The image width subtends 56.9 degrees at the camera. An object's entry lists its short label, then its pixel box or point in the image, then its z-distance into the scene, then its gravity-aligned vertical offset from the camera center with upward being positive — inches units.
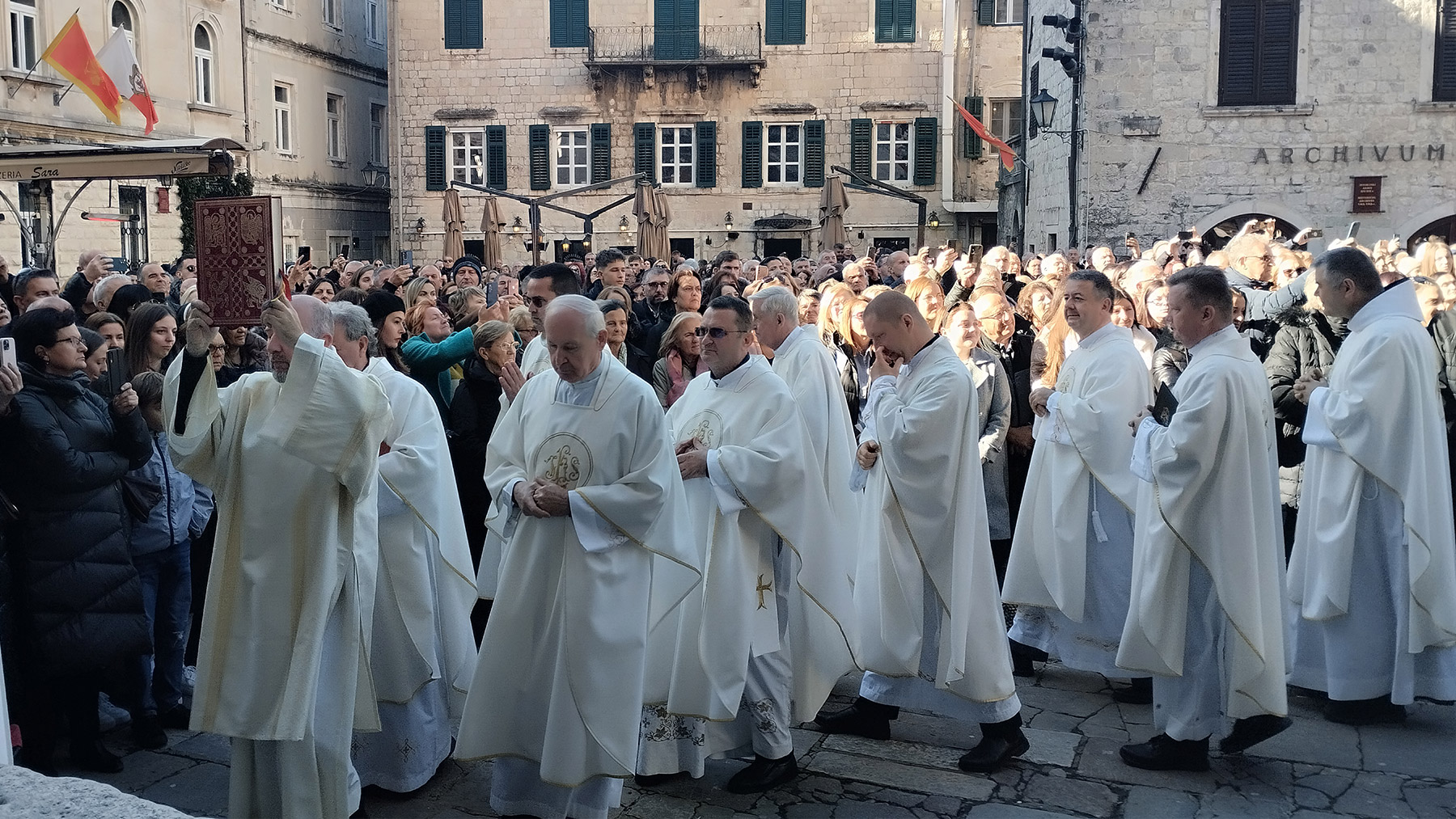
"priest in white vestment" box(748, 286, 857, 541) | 240.8 -24.8
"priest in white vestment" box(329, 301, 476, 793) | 203.9 -50.7
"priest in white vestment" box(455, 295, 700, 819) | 180.5 -46.0
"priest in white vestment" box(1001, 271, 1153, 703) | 249.9 -44.8
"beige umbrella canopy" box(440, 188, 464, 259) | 998.4 +18.8
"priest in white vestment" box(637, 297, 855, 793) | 201.0 -50.9
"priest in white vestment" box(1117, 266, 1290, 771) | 206.2 -47.0
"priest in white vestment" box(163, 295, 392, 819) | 173.3 -40.3
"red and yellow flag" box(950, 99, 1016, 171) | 941.3 +74.1
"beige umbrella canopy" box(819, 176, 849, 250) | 1008.2 +28.5
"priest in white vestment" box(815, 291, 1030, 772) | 212.5 -48.1
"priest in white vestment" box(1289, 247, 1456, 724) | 235.9 -46.4
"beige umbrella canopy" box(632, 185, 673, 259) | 914.7 +20.3
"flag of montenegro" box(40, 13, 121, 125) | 640.4 +89.6
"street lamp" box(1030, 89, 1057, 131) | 821.9 +89.8
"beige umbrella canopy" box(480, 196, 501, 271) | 1016.9 +14.5
